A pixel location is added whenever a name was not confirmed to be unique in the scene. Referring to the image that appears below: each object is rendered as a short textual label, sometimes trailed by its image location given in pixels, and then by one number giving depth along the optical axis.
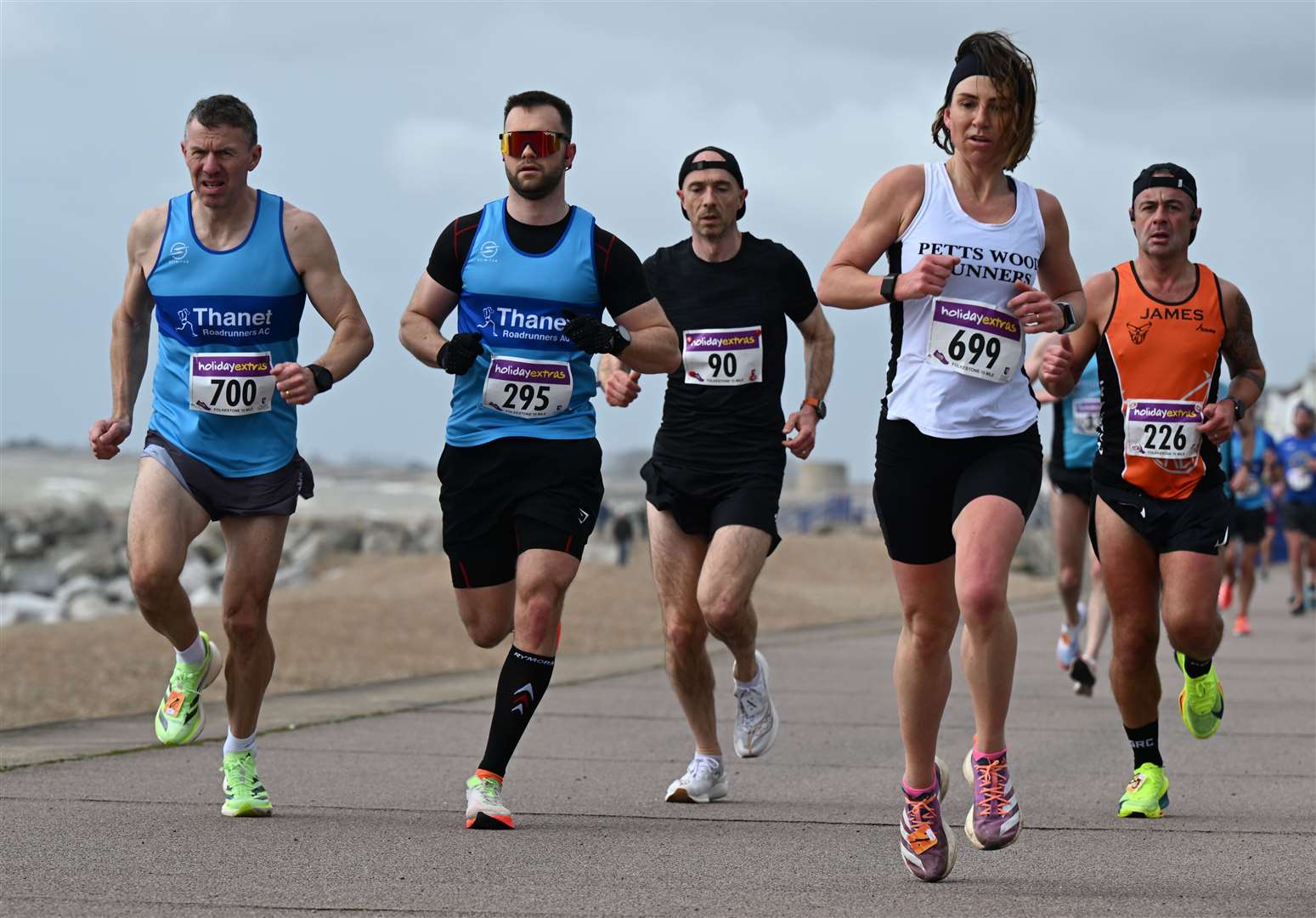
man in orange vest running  14.66
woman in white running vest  11.59
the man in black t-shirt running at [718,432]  15.98
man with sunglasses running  13.98
